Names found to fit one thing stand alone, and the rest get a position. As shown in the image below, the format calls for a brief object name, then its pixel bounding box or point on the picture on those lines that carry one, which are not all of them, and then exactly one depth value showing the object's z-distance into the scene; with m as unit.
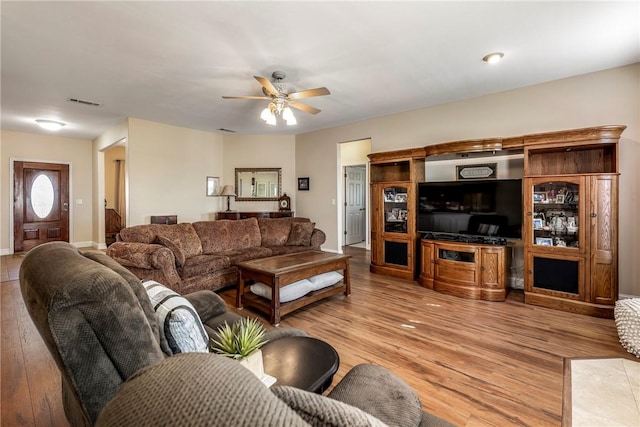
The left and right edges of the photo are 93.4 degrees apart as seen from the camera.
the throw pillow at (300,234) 4.97
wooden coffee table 2.95
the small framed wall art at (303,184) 6.70
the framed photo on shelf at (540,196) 3.48
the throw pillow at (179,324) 1.15
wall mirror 6.88
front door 6.55
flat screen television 3.74
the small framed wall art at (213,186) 6.66
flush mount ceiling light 5.57
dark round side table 1.27
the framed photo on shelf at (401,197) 4.66
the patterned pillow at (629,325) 2.34
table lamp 6.55
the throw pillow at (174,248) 3.53
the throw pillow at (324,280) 3.41
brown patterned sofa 3.35
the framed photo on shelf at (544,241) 3.44
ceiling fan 3.23
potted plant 1.13
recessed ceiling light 3.06
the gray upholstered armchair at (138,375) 0.38
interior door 7.47
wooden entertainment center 3.08
